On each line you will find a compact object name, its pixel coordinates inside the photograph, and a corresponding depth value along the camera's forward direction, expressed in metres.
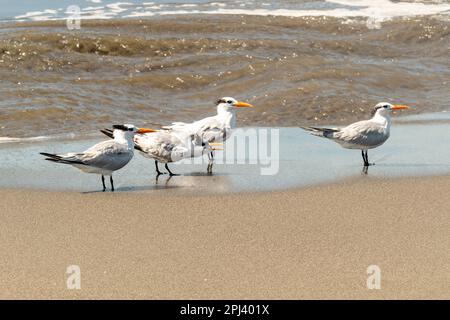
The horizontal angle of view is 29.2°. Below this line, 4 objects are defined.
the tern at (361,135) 8.48
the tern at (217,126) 9.12
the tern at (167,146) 8.29
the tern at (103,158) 7.55
